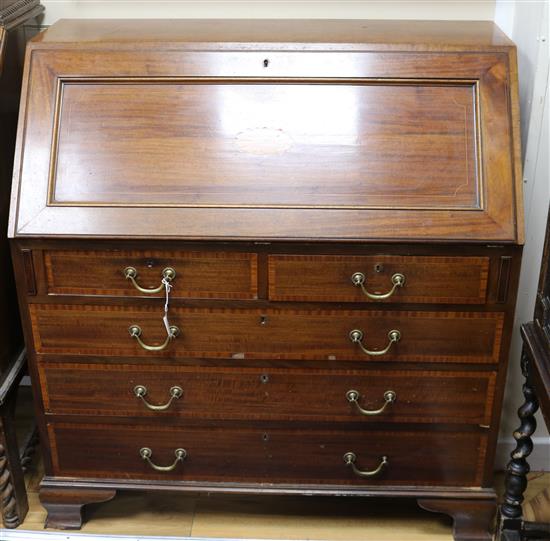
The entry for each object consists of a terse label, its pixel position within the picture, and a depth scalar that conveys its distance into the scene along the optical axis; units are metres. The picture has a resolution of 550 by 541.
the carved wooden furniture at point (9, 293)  1.86
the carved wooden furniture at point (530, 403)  1.62
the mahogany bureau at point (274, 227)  1.72
